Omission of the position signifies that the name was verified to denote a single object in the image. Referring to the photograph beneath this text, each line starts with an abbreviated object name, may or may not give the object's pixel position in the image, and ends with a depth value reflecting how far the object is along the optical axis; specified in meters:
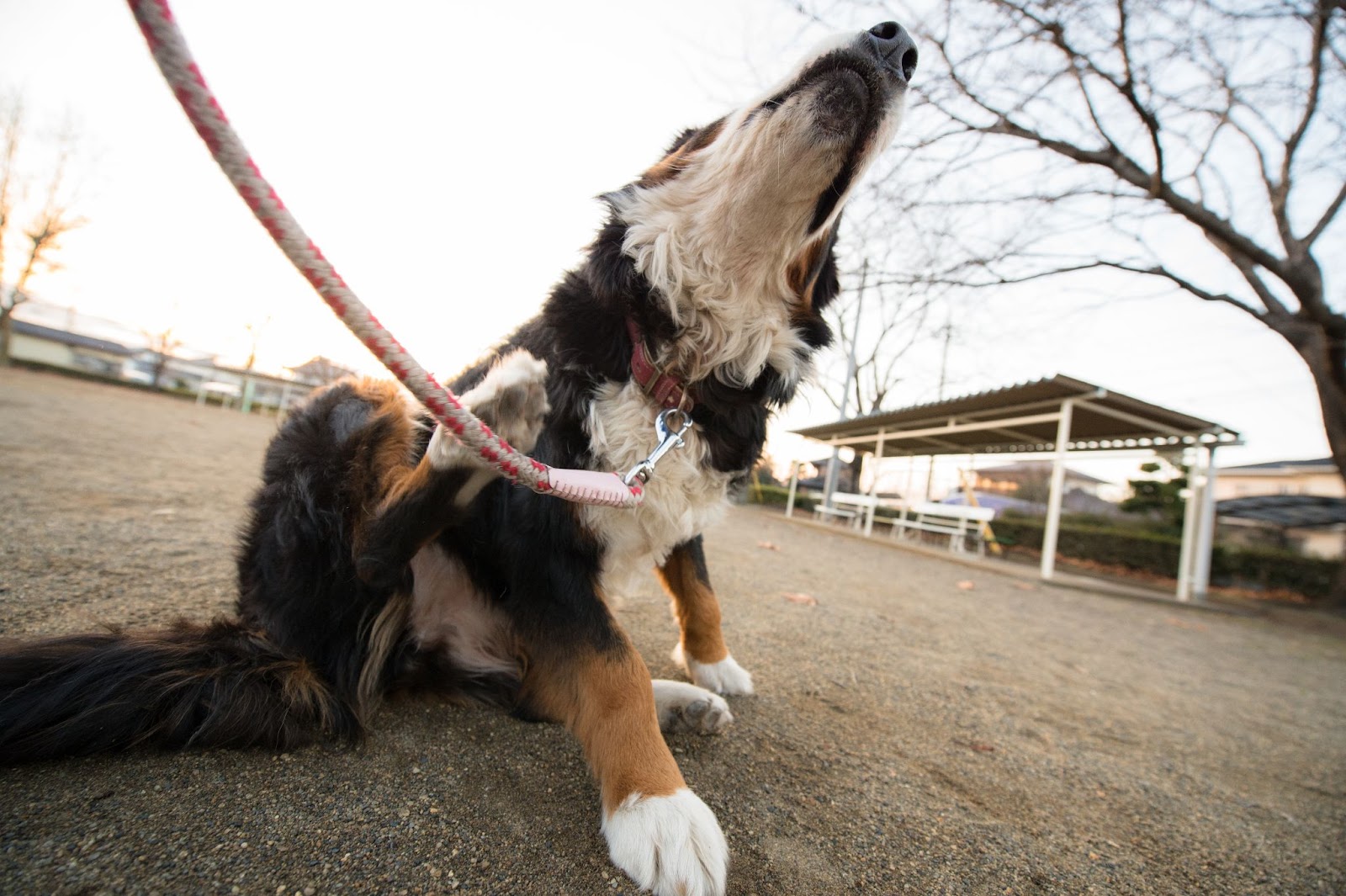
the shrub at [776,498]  22.81
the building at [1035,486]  31.70
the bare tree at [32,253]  27.61
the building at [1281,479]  31.33
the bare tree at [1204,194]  7.82
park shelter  8.77
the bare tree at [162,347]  40.97
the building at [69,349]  46.16
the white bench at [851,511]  14.34
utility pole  9.49
